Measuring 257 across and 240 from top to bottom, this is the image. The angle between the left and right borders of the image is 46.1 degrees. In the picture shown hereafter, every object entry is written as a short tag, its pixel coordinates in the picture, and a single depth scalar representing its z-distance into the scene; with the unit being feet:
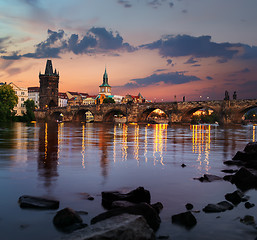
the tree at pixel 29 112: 296.20
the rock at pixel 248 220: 20.74
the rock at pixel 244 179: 30.87
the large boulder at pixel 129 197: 23.77
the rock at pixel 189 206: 23.51
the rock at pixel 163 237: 18.07
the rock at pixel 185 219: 20.18
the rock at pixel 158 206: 22.09
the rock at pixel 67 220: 19.11
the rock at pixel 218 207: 22.98
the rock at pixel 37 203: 22.75
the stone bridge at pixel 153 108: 275.59
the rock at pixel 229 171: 38.42
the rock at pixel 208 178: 33.35
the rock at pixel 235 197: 25.67
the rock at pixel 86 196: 25.27
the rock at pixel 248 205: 24.07
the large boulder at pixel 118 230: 14.30
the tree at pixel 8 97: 269.03
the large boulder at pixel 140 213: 19.16
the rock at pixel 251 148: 45.50
